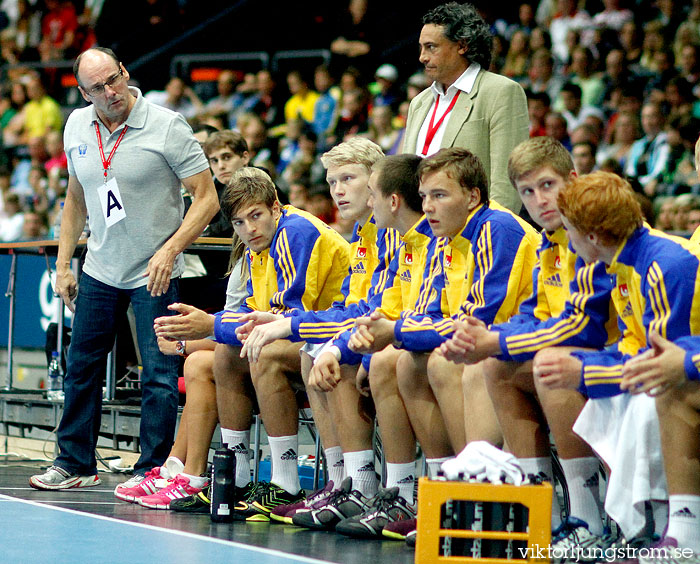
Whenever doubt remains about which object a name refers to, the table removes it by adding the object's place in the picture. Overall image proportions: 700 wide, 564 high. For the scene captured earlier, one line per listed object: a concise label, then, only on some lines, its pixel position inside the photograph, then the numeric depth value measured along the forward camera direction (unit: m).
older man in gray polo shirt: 10.01
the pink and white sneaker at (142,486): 9.50
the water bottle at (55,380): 13.48
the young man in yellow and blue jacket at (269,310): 8.84
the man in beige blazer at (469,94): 9.20
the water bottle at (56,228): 14.30
